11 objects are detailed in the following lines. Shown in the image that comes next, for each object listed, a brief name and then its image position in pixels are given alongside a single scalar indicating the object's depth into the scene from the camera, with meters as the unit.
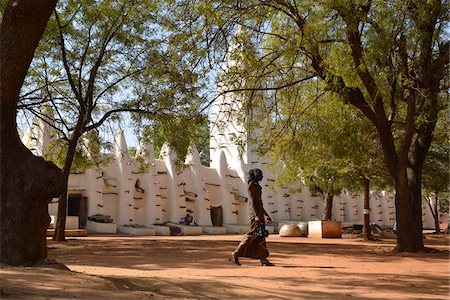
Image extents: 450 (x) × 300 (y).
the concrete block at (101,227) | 28.30
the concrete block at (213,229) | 33.72
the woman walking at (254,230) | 10.16
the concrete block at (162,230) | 30.48
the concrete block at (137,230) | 29.10
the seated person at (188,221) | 32.65
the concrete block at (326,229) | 26.12
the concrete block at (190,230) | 31.09
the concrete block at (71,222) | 26.81
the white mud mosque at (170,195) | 29.61
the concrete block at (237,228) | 35.95
